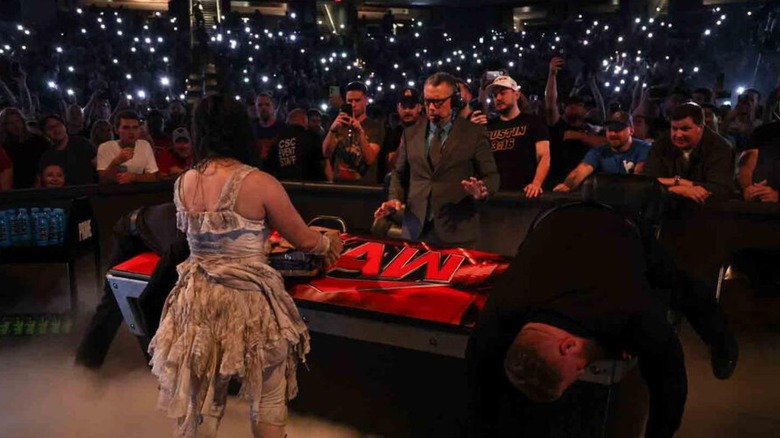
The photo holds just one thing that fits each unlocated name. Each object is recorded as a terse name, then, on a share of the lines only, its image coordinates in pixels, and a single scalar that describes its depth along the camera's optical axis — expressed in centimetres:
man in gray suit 344
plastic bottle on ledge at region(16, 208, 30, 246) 445
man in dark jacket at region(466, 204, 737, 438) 175
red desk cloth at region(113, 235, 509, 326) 252
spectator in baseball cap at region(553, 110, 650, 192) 441
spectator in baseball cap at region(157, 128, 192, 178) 582
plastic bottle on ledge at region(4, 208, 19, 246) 442
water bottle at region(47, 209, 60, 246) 455
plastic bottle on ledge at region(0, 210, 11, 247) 441
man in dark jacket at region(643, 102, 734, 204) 351
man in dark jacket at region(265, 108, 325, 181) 525
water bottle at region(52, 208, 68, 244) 459
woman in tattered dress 218
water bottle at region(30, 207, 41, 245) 449
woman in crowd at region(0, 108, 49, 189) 538
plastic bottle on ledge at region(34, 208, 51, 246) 451
